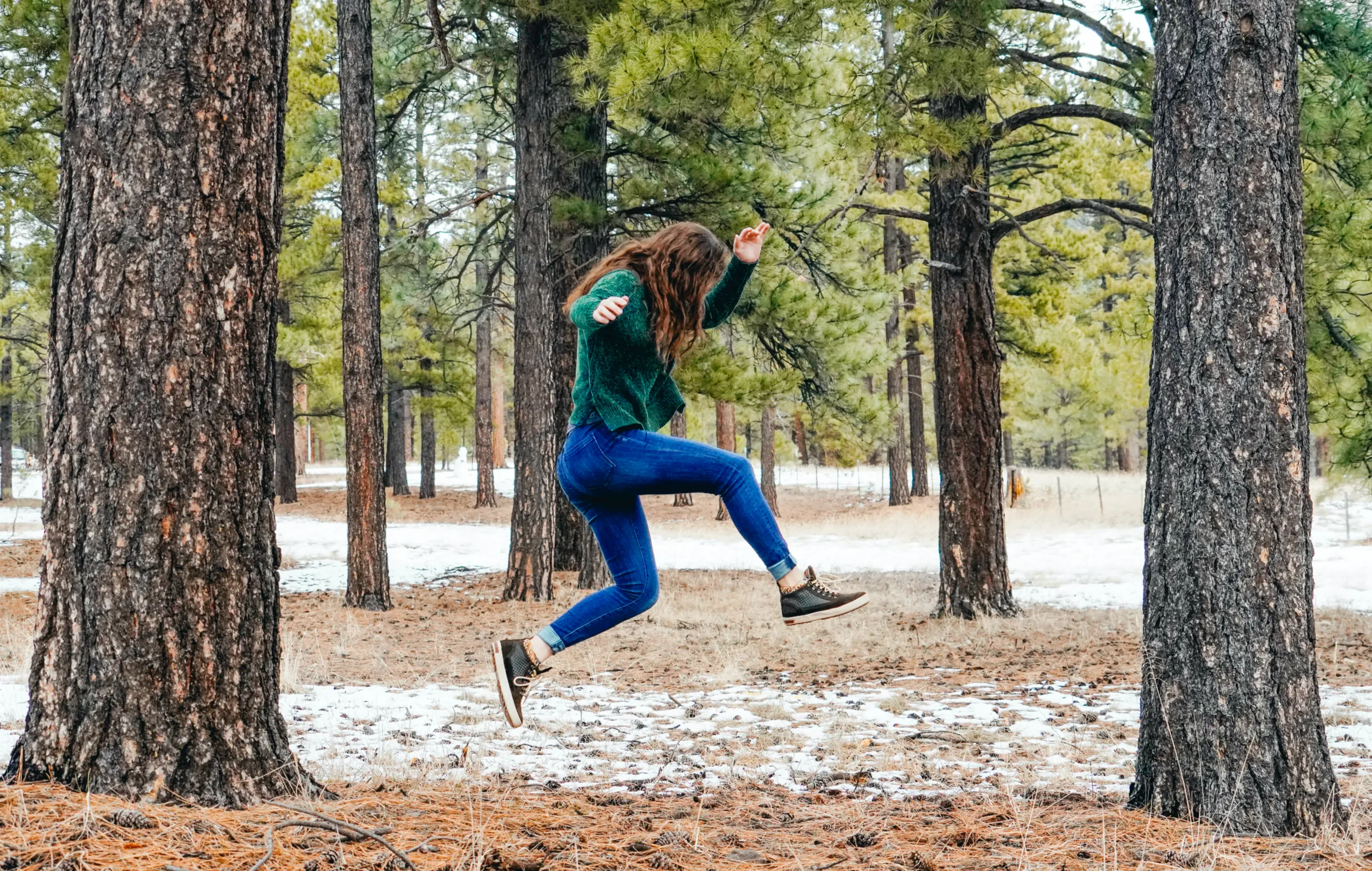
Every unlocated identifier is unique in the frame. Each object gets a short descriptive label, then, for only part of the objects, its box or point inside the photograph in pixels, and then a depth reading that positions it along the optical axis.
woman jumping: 3.74
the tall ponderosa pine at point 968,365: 9.49
